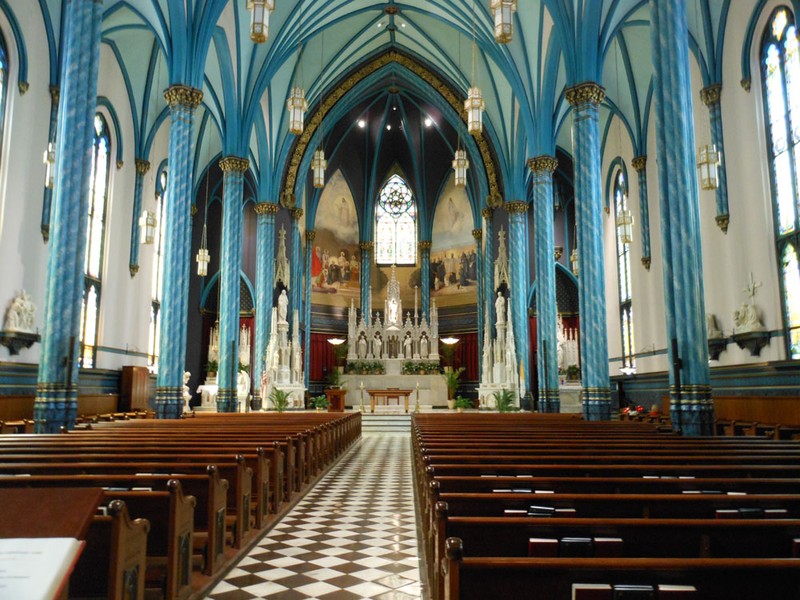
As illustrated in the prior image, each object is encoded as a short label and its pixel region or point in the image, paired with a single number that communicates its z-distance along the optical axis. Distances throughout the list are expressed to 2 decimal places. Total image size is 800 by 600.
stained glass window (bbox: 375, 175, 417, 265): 39.41
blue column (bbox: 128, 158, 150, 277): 23.84
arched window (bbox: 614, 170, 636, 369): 26.08
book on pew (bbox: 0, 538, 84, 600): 1.53
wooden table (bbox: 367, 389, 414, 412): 26.70
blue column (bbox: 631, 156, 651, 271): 23.38
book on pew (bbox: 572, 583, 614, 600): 2.52
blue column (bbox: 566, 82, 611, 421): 14.66
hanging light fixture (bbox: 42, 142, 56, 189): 14.79
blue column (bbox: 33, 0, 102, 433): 10.85
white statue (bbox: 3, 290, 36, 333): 15.68
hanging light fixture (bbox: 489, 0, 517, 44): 10.50
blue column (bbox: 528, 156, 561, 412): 20.73
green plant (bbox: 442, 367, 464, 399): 30.72
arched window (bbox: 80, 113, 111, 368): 20.98
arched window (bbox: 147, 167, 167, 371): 26.56
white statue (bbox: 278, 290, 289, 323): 26.78
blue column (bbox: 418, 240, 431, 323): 36.81
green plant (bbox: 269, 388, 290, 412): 24.34
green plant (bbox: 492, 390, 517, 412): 23.32
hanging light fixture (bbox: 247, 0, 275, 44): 11.04
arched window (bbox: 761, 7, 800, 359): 14.74
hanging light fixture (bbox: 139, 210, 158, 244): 18.38
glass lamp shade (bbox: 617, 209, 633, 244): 19.39
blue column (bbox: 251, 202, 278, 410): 26.66
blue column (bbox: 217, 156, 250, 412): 20.72
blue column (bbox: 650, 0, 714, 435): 10.32
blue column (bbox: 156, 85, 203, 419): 15.95
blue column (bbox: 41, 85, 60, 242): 17.36
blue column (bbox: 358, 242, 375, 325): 37.12
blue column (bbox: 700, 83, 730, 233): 17.36
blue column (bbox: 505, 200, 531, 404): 25.66
